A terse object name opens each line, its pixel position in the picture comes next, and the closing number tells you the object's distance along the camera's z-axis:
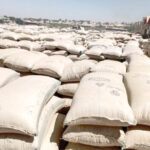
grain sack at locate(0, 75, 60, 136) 1.47
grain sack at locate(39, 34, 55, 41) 6.06
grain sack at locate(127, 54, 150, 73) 2.53
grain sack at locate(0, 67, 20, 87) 2.14
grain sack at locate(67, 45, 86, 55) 4.15
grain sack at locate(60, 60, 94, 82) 2.58
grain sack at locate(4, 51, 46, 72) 2.84
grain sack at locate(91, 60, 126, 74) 2.56
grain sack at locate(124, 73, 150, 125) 1.58
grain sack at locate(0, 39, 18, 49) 4.47
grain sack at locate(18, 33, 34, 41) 6.01
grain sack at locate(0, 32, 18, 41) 5.77
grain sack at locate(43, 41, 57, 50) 4.39
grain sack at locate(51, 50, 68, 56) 4.13
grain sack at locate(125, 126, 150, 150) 1.52
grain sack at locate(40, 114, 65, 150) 1.67
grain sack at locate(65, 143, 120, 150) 1.63
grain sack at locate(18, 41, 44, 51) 4.55
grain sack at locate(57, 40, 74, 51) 4.22
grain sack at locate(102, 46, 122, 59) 3.50
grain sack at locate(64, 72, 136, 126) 1.52
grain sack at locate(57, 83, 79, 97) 2.46
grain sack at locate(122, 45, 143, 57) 3.68
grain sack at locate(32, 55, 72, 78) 2.67
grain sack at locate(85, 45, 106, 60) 3.50
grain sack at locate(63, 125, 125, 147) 1.52
